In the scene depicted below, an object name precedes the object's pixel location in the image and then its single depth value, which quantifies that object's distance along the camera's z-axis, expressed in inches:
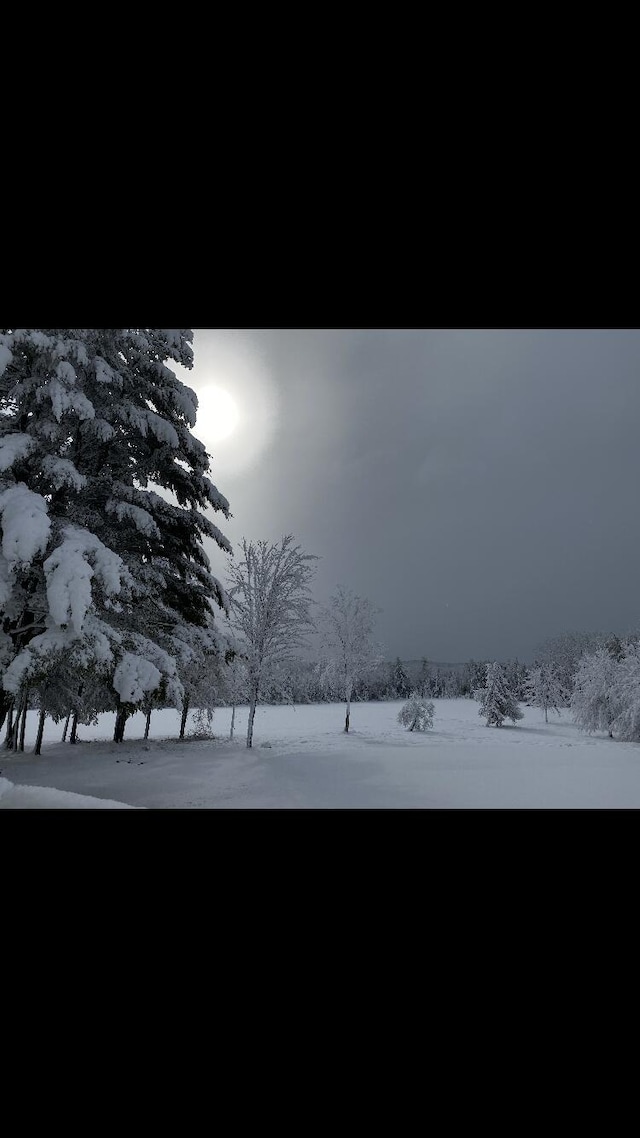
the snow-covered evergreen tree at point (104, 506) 143.9
